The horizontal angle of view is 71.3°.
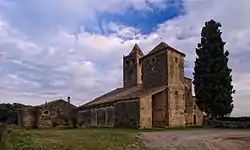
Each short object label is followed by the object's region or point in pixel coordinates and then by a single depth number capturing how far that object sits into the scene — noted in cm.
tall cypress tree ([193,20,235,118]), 2289
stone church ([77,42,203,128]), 2201
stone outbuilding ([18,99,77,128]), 2861
